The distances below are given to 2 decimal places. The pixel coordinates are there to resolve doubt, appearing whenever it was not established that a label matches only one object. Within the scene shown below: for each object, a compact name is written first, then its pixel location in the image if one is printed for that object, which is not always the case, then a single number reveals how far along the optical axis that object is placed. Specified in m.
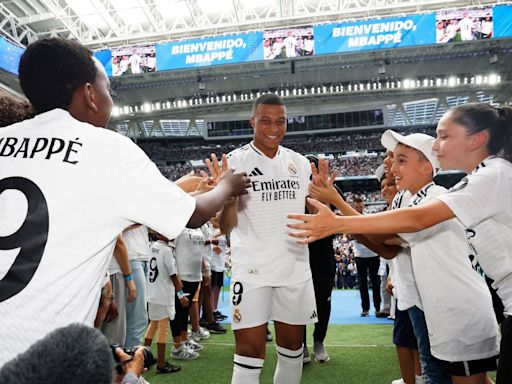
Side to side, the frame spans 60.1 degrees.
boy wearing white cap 2.29
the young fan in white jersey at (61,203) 1.20
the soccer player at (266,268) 2.94
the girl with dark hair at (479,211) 1.85
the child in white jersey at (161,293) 4.70
